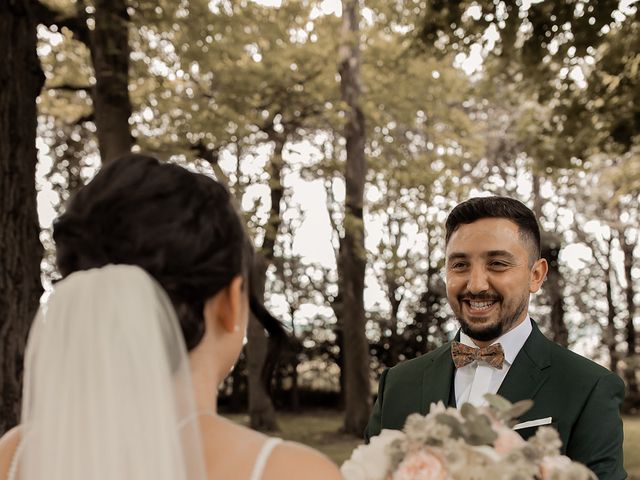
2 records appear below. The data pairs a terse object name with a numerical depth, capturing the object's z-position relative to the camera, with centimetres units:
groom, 307
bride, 178
